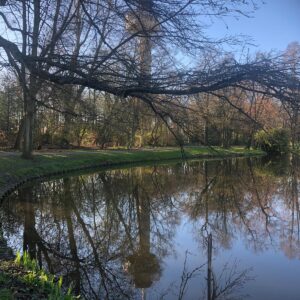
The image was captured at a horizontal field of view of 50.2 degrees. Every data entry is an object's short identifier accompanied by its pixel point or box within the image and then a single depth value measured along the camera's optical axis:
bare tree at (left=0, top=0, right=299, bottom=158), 3.48
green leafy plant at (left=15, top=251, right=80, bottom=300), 3.97
